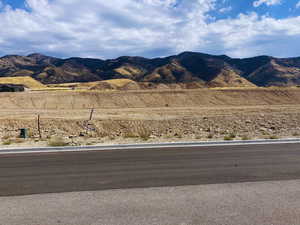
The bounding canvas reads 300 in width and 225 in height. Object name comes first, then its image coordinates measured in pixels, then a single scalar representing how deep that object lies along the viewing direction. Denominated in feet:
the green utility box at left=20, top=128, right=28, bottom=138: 54.70
